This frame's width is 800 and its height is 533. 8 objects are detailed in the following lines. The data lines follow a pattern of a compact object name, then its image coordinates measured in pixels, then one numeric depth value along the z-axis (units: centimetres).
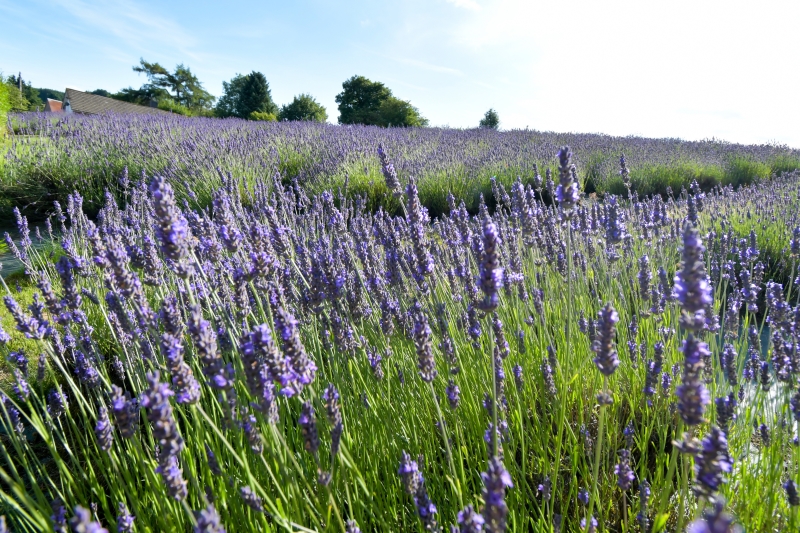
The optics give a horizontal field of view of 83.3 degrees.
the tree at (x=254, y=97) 4072
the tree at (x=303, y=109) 3662
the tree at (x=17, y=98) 3364
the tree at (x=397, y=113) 3031
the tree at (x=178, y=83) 4881
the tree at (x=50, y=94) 8115
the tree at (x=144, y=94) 4881
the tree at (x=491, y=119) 3372
